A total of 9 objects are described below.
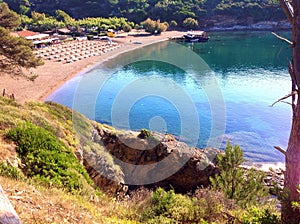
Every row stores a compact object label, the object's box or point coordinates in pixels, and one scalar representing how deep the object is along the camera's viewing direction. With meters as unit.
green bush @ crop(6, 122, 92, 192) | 7.77
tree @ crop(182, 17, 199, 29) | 98.08
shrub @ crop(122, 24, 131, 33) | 88.25
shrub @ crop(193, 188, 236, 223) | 7.33
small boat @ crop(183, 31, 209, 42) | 80.31
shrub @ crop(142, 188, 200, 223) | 6.99
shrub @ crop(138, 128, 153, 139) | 18.89
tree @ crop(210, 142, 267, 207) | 10.40
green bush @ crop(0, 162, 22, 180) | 6.61
